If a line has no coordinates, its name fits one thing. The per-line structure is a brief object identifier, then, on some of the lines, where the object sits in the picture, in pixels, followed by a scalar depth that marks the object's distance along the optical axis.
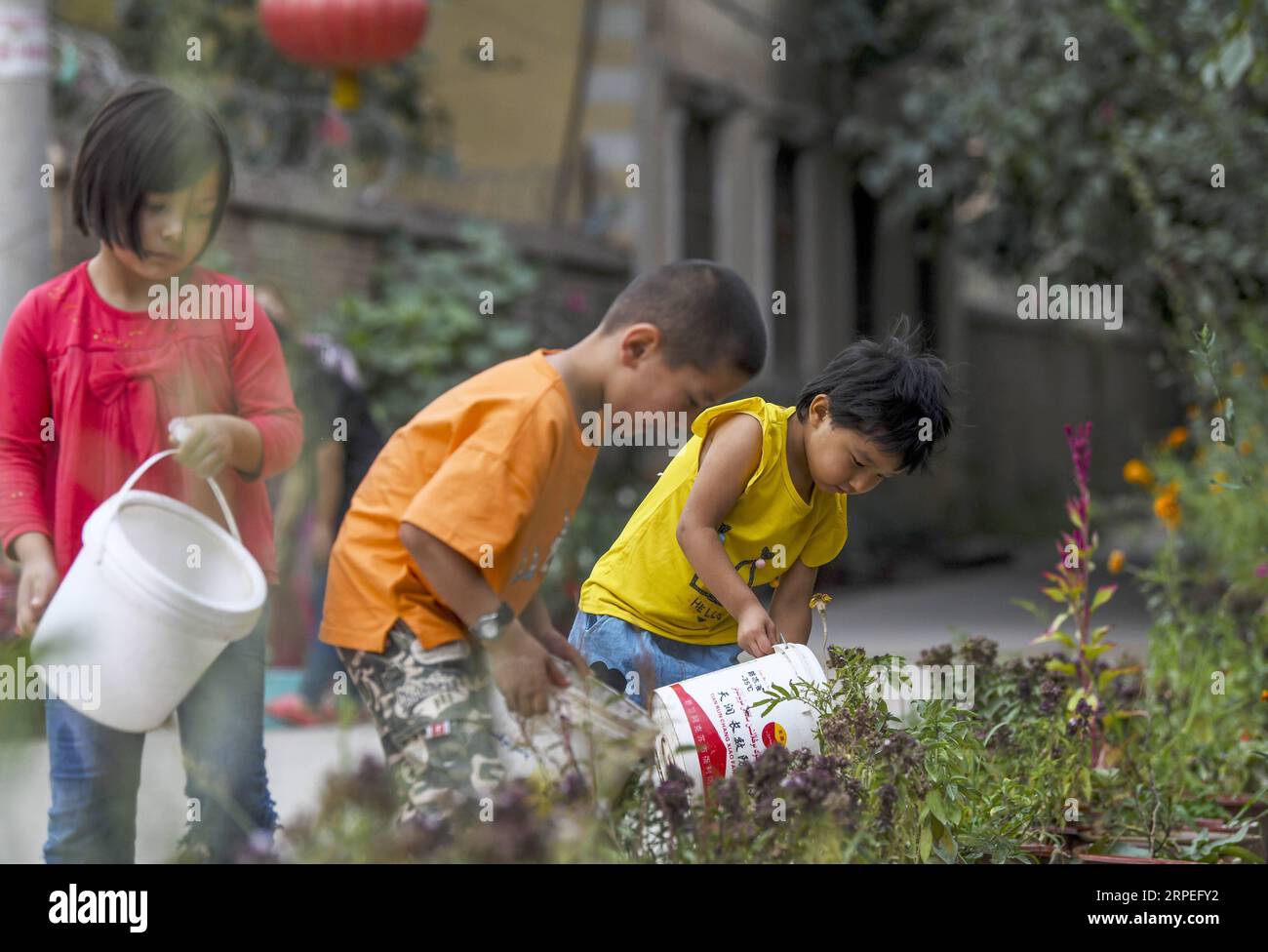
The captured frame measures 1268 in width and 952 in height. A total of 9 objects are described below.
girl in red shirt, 2.49
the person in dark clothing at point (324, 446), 5.39
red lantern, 6.84
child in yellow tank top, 2.50
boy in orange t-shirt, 2.27
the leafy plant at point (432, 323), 7.51
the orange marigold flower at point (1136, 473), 4.95
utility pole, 3.00
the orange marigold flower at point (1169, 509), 3.95
